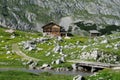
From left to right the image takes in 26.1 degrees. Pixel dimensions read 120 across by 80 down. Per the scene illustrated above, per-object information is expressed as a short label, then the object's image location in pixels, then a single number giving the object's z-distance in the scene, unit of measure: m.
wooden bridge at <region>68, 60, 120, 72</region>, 61.66
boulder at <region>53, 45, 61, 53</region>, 73.92
